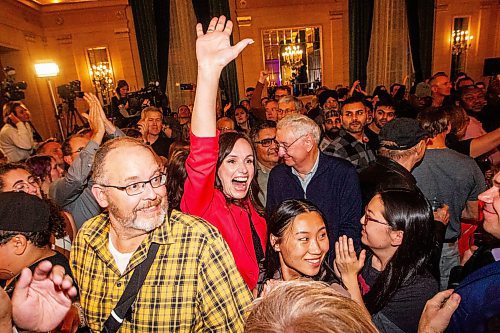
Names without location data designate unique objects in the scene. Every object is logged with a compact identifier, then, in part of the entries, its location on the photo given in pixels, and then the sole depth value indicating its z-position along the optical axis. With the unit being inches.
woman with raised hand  57.6
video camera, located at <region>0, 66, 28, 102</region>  251.5
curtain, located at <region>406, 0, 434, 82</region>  440.1
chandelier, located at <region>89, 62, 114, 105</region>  430.3
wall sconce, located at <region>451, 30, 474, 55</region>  462.3
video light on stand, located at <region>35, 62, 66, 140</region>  291.9
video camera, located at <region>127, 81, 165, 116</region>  249.8
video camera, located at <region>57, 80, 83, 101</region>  270.7
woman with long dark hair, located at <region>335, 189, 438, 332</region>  61.6
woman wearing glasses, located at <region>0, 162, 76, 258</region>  87.4
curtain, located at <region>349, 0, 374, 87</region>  434.5
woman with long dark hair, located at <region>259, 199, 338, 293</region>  67.1
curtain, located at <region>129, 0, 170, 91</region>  406.9
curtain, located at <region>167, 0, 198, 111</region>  405.4
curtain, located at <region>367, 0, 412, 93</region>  435.8
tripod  285.8
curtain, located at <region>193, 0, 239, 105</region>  411.2
